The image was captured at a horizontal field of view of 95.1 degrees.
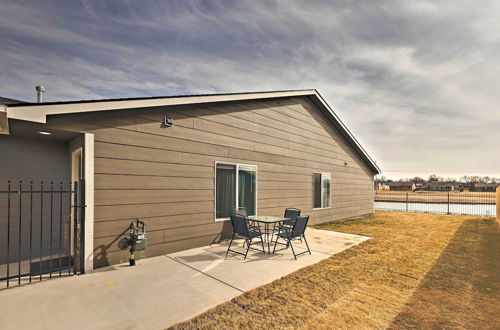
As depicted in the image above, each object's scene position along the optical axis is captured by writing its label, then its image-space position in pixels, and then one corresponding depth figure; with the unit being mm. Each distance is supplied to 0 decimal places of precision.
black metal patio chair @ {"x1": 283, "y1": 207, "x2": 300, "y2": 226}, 6197
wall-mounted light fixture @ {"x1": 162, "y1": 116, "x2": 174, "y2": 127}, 4758
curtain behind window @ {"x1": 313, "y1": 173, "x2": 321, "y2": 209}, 9008
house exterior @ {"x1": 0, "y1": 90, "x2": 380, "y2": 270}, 3775
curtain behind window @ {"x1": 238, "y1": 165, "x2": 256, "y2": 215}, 6215
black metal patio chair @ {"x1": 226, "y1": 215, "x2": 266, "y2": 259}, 4508
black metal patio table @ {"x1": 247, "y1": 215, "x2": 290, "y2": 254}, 4922
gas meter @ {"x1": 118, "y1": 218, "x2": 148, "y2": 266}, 3852
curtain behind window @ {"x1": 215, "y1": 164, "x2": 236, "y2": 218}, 5668
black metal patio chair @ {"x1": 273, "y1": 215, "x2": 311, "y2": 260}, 4643
